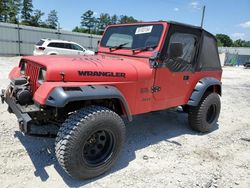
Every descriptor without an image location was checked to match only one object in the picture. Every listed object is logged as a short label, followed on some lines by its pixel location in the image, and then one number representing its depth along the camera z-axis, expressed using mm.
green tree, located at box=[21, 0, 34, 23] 47350
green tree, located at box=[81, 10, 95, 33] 65074
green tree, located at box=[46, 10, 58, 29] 56151
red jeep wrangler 2226
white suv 11889
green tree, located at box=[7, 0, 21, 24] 38145
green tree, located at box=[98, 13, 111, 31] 63953
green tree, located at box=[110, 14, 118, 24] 61464
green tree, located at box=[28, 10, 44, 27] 46471
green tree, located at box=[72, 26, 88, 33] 60791
